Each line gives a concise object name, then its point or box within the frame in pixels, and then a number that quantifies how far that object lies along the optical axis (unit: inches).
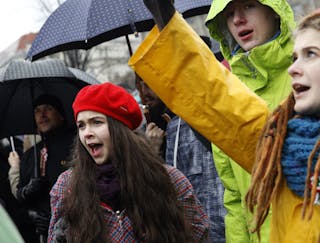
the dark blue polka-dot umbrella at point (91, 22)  199.5
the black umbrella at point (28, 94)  266.2
